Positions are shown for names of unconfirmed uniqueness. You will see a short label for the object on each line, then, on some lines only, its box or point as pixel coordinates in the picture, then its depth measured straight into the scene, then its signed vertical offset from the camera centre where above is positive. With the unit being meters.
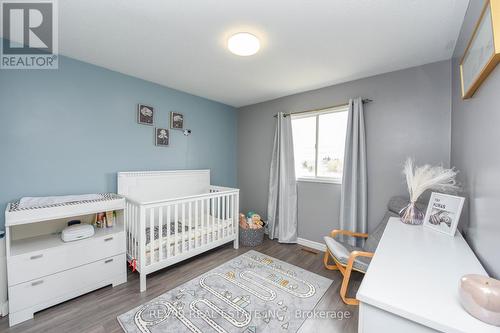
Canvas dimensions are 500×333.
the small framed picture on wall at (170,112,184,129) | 3.04 +0.68
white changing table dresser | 1.59 -0.81
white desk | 0.65 -0.47
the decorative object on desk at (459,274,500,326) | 0.62 -0.41
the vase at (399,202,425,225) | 1.69 -0.41
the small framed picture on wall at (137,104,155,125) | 2.69 +0.68
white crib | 2.09 -0.66
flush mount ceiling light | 1.74 +1.06
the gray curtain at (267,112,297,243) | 3.21 -0.35
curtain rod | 2.53 +0.81
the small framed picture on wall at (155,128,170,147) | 2.89 +0.40
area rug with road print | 1.57 -1.21
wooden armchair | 1.83 -0.89
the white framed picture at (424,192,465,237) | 1.37 -0.33
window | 2.88 +0.33
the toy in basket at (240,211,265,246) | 3.07 -0.99
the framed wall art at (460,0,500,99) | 0.86 +0.58
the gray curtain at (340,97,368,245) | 2.53 -0.14
